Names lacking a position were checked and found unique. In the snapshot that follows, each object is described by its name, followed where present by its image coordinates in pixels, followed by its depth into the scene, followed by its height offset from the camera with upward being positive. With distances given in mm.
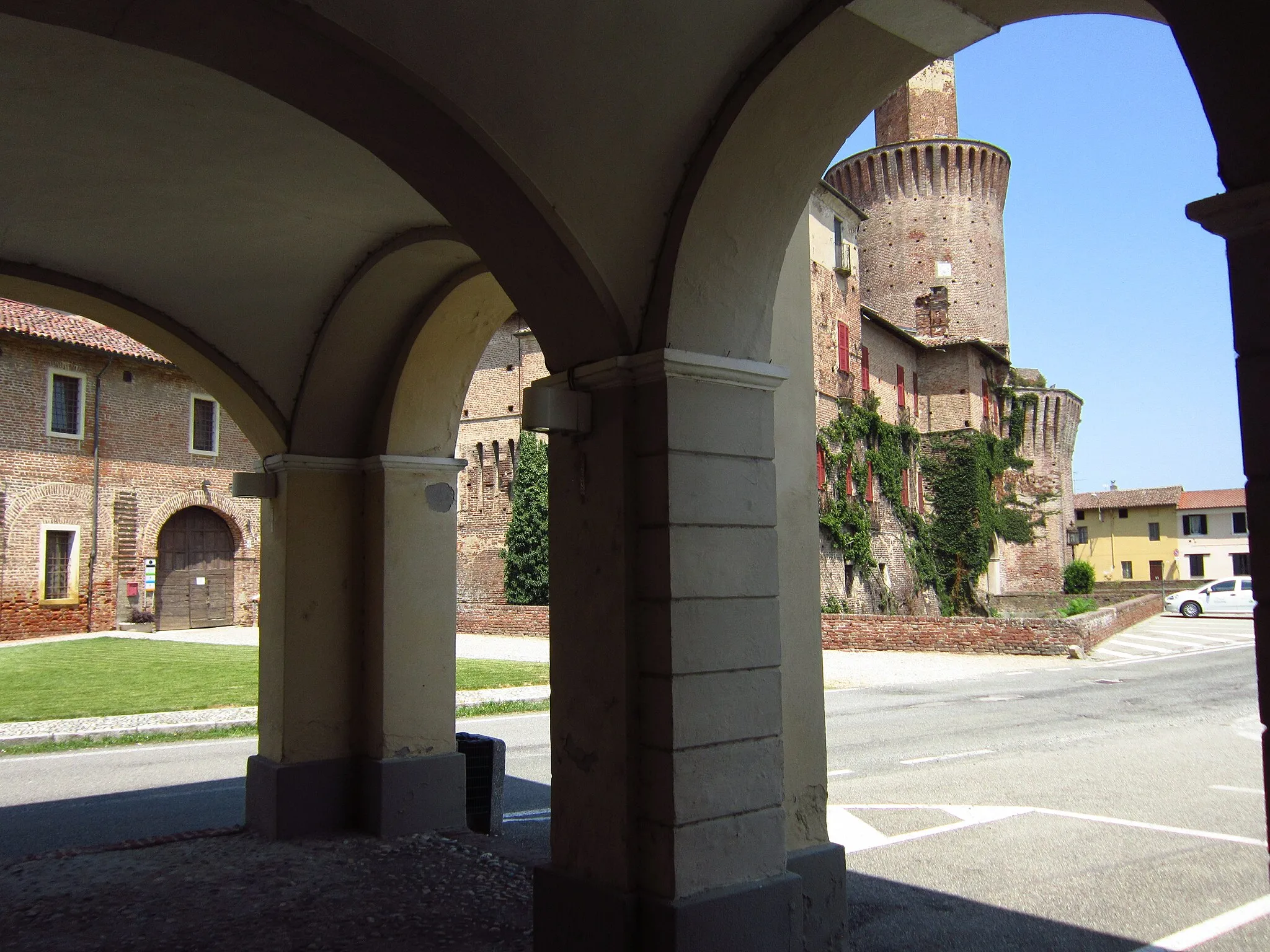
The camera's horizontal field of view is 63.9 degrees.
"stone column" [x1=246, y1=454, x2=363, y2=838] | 6551 -548
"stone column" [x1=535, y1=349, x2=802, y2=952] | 3738 -432
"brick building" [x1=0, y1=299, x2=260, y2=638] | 25922 +2226
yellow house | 64688 +1280
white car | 35812 -1712
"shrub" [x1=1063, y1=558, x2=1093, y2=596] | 42781 -1087
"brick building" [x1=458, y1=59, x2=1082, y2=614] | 33469 +7967
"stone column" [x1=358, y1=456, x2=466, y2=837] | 6512 -577
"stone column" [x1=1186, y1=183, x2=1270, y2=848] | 2275 +476
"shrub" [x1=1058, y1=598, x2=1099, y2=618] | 31609 -1686
